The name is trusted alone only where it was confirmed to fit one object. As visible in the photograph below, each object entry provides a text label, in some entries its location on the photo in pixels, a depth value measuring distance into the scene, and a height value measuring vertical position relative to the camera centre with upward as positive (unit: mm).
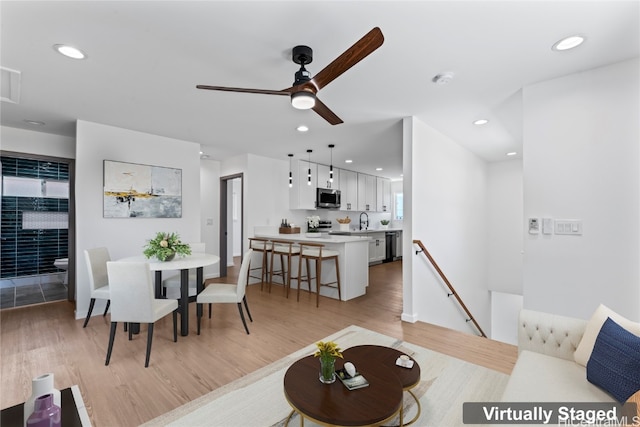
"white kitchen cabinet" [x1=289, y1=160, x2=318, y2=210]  6316 +615
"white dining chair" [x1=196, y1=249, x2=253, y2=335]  3131 -875
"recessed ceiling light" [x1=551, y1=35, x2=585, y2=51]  1984 +1217
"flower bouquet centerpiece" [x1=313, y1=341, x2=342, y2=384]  1546 -789
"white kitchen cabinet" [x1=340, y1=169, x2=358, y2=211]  7375 +641
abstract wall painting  3986 +348
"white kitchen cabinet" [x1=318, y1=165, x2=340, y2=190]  6716 +886
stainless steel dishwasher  8305 -915
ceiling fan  1574 +910
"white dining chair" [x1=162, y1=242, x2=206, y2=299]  3650 -914
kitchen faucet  8770 -245
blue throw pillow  1324 -726
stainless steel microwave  6668 +382
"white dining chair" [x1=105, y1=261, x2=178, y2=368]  2520 -719
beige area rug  1818 -1304
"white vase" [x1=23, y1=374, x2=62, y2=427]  1105 -701
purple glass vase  1073 -761
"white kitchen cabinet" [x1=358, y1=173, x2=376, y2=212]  7971 +628
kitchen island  4496 -838
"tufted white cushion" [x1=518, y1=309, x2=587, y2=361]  1830 -790
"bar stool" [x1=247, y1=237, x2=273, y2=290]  5160 -636
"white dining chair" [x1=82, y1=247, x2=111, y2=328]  3162 -695
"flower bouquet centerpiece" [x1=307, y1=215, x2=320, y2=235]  6742 -232
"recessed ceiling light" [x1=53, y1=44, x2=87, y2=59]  2106 +1236
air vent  2477 +1218
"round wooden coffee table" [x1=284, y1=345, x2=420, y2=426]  1298 -916
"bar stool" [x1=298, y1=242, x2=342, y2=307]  4316 -629
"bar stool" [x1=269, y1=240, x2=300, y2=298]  4641 -642
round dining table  2938 -614
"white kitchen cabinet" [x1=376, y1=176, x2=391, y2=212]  8719 +615
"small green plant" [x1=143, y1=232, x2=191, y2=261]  3125 -374
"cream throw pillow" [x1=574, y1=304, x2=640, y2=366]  1640 -679
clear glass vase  1547 -849
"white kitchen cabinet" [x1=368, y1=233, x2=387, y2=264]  7625 -930
